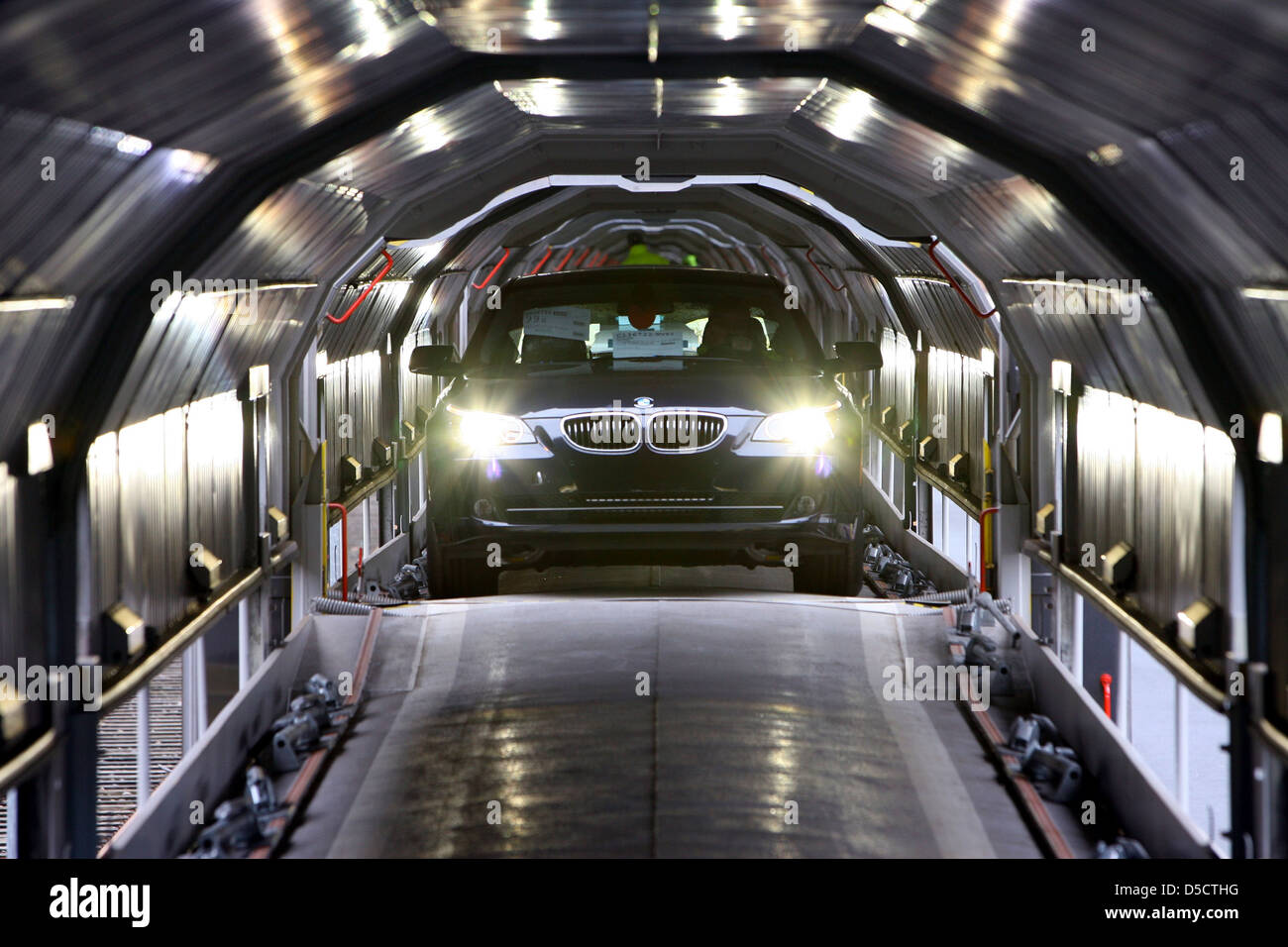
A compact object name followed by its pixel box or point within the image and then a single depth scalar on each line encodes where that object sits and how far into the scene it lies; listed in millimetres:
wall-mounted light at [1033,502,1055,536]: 9984
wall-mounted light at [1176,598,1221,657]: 6195
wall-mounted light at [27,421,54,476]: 5562
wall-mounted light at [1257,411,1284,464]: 5469
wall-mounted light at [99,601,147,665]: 6395
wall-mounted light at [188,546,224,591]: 8055
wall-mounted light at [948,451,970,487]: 12867
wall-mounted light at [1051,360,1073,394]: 9344
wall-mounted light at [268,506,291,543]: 9992
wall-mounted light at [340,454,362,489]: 12643
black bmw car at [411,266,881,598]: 7207
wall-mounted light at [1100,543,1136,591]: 7793
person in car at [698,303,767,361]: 8156
